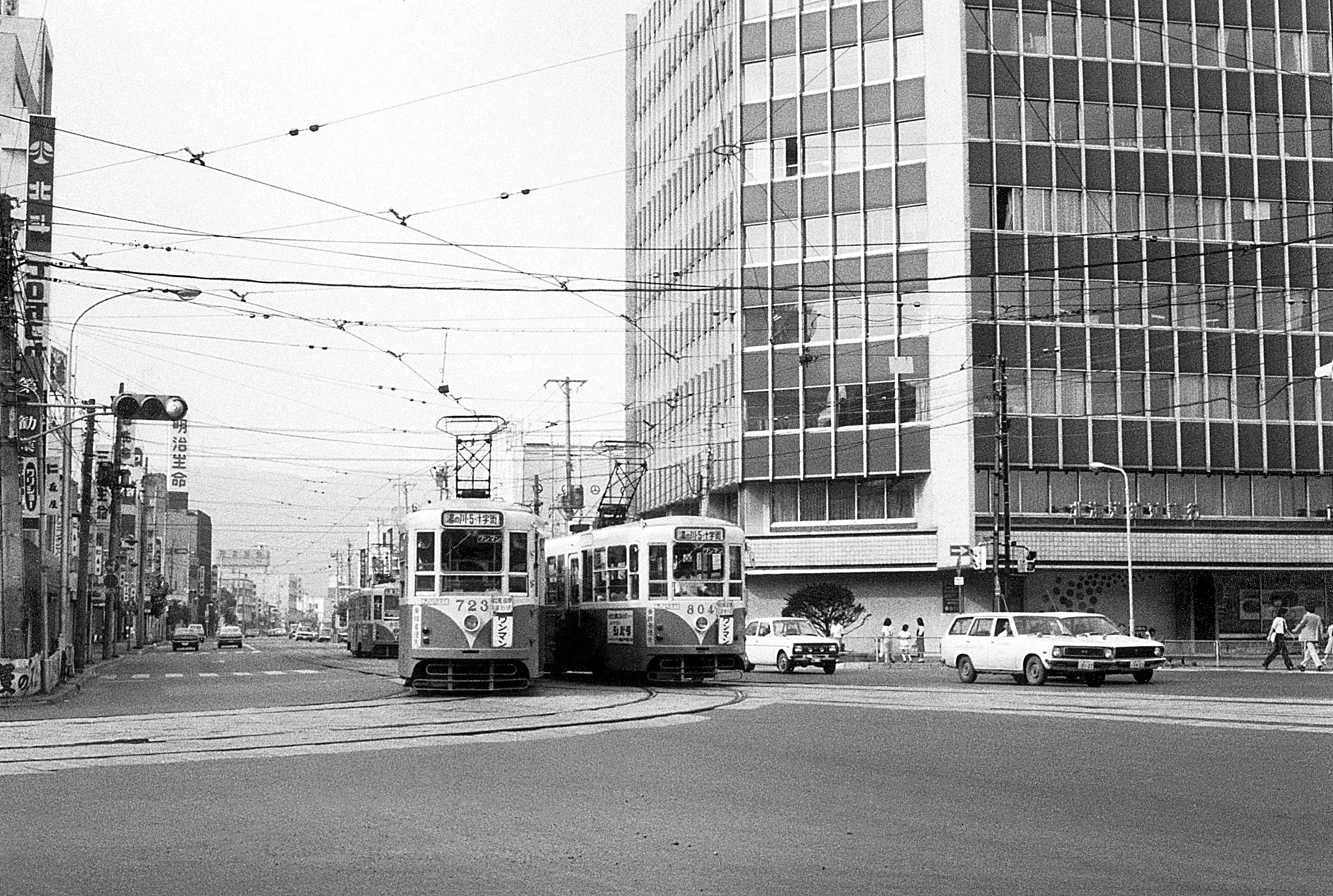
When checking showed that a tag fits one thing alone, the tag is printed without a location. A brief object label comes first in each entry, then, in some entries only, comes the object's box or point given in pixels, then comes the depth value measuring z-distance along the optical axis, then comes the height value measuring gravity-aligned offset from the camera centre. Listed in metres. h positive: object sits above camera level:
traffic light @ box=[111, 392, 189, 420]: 25.67 +2.97
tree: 53.91 -0.92
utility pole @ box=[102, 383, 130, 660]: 51.59 +1.22
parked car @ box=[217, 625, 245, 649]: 86.00 -3.12
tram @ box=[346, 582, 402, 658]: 56.06 -1.57
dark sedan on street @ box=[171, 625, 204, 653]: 80.44 -2.98
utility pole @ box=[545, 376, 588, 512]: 59.03 +5.17
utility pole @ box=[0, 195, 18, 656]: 26.14 +1.50
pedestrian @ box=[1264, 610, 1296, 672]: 38.03 -1.51
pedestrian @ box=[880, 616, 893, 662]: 47.00 -1.98
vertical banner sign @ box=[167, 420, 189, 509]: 93.94 +7.56
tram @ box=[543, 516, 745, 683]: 28.34 -0.35
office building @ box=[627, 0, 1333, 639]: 55.12 +10.18
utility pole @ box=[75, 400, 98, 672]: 41.56 +1.06
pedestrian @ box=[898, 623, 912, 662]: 47.31 -2.08
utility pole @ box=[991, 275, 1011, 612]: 43.78 +3.01
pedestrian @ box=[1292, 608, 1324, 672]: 37.22 -1.49
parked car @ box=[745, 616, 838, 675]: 38.00 -1.66
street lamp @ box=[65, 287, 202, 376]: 24.62 +4.70
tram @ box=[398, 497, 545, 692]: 25.12 -0.26
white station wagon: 29.27 -1.41
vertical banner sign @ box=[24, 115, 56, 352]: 40.22 +10.76
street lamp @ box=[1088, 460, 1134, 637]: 47.34 +0.84
